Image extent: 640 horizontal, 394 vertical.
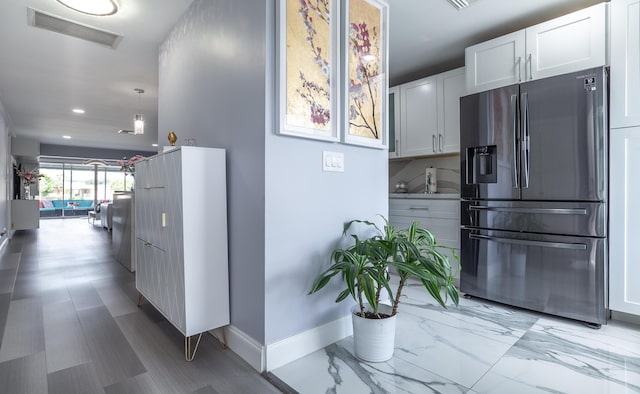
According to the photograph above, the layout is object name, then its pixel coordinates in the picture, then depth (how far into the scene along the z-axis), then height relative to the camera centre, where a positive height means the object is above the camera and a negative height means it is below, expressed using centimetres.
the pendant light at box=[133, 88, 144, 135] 395 +86
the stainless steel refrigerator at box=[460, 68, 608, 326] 223 +0
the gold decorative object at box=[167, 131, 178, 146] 232 +41
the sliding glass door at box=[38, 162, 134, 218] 1162 +34
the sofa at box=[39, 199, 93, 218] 1206 -42
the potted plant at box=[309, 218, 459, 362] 165 -41
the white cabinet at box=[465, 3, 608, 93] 232 +112
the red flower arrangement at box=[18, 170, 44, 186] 834 +51
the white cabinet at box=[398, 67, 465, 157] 340 +88
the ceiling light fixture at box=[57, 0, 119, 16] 229 +137
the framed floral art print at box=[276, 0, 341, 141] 177 +73
